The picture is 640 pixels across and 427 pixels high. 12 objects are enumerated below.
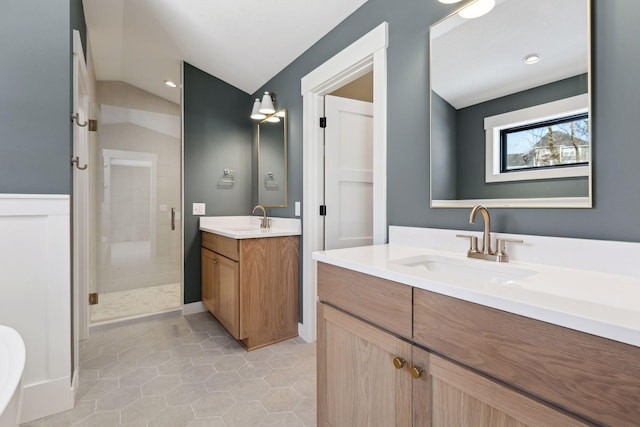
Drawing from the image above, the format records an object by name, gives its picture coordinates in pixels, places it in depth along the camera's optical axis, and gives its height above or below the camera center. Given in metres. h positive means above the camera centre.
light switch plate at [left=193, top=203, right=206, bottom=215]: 3.08 +0.05
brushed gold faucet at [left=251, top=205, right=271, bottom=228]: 2.91 -0.07
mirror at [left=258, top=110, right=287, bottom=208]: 2.78 +0.50
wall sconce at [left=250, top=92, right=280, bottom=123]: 2.74 +0.96
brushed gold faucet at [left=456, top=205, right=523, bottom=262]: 1.13 -0.13
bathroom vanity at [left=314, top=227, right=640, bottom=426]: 0.56 -0.30
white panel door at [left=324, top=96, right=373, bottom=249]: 2.45 +0.34
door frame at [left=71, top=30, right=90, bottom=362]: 2.19 +0.07
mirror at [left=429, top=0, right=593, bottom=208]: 1.01 +0.42
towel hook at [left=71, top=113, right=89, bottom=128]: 1.71 +0.55
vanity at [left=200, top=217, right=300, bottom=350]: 2.24 -0.55
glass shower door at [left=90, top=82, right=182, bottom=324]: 3.09 +0.11
